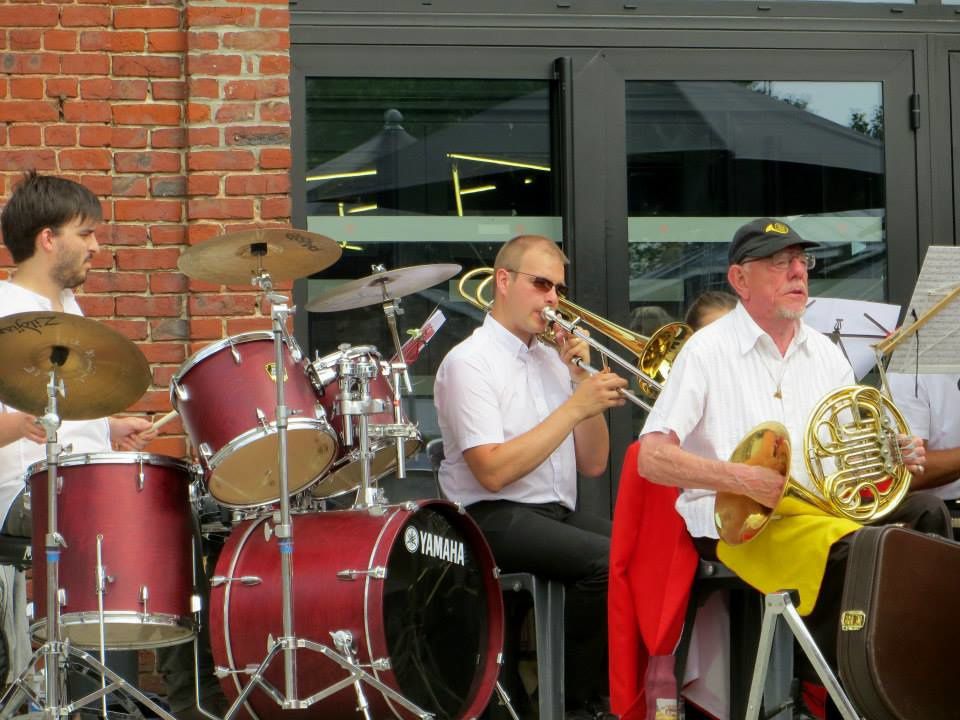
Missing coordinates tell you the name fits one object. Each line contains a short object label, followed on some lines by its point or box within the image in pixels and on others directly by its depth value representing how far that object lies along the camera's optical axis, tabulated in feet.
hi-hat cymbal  28.99
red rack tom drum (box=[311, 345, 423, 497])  31.07
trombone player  33.45
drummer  32.53
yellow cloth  27.99
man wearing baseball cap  28.12
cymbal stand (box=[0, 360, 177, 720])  28.99
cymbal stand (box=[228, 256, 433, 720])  29.14
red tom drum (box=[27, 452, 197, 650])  30.04
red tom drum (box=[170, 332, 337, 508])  29.99
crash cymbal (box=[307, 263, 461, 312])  33.12
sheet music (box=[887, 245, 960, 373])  31.40
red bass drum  29.58
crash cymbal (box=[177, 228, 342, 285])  30.63
